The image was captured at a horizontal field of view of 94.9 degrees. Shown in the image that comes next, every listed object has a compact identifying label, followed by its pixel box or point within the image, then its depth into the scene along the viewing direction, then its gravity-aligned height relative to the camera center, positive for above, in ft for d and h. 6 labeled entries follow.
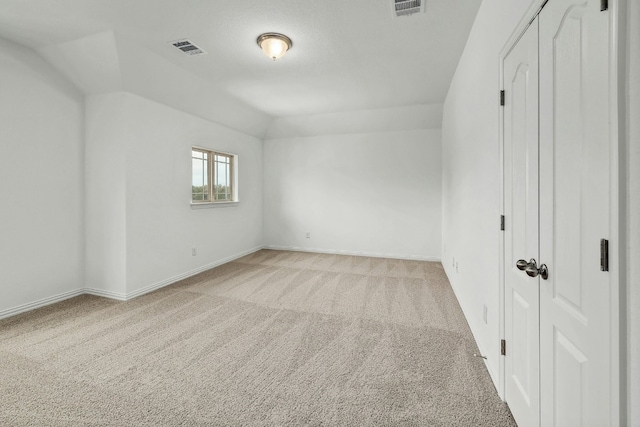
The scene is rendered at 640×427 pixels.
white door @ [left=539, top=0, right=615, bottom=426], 2.76 +0.00
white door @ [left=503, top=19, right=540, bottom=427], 4.34 -0.21
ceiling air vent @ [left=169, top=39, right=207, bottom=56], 9.59 +5.59
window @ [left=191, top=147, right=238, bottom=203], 15.35 +2.01
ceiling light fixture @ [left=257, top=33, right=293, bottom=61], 9.05 +5.29
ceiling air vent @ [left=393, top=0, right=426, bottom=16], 7.52 +5.39
